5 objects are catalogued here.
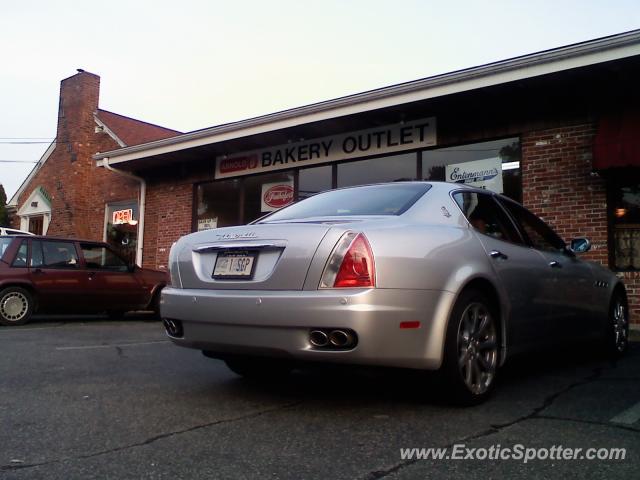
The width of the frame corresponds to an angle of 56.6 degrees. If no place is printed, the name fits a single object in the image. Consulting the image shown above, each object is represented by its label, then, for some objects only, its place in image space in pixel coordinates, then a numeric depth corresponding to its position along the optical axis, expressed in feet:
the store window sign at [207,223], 45.46
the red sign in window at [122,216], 52.77
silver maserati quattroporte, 10.36
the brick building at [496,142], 26.73
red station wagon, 29.89
